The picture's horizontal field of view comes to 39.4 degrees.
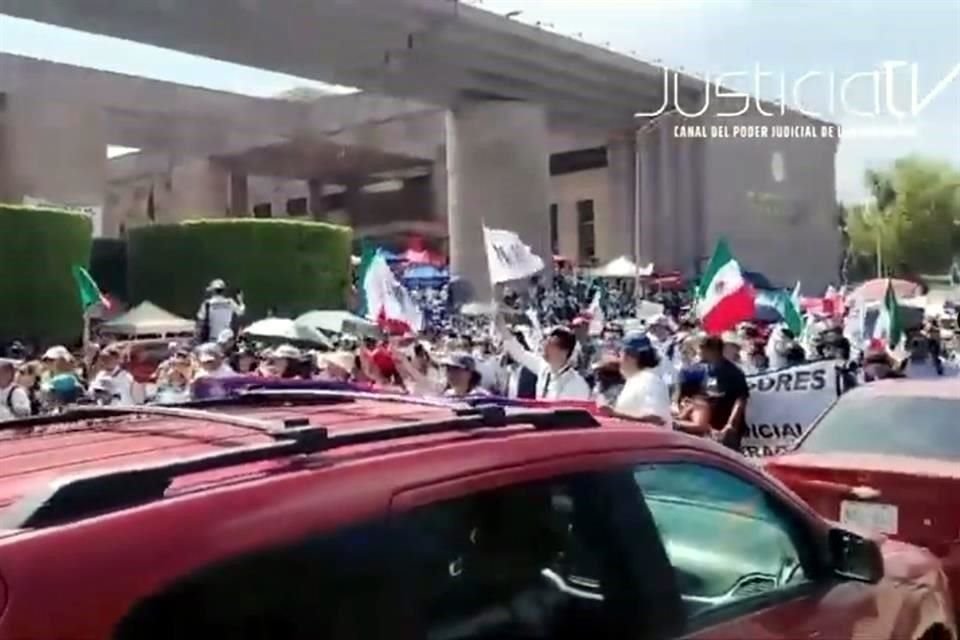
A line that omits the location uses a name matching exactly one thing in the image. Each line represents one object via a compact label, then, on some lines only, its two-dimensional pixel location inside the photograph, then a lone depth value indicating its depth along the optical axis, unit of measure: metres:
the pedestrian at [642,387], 7.75
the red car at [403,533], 2.09
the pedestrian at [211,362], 11.06
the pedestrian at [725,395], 8.87
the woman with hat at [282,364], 11.52
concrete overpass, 31.11
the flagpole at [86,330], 19.18
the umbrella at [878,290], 30.26
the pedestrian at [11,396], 10.28
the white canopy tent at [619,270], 44.03
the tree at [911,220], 95.75
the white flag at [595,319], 20.60
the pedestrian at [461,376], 9.34
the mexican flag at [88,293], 18.19
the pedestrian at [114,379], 11.66
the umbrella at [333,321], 25.31
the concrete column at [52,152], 39.66
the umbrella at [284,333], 23.52
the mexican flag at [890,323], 17.38
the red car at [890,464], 6.05
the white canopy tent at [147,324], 29.22
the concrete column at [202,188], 56.53
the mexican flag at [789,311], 18.33
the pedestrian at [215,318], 19.77
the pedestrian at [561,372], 8.24
